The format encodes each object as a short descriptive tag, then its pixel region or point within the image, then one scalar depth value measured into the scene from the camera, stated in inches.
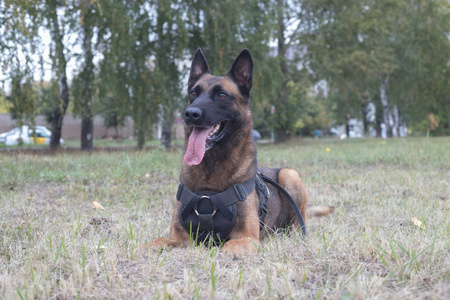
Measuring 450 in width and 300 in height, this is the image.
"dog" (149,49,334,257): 122.3
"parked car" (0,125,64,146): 457.4
